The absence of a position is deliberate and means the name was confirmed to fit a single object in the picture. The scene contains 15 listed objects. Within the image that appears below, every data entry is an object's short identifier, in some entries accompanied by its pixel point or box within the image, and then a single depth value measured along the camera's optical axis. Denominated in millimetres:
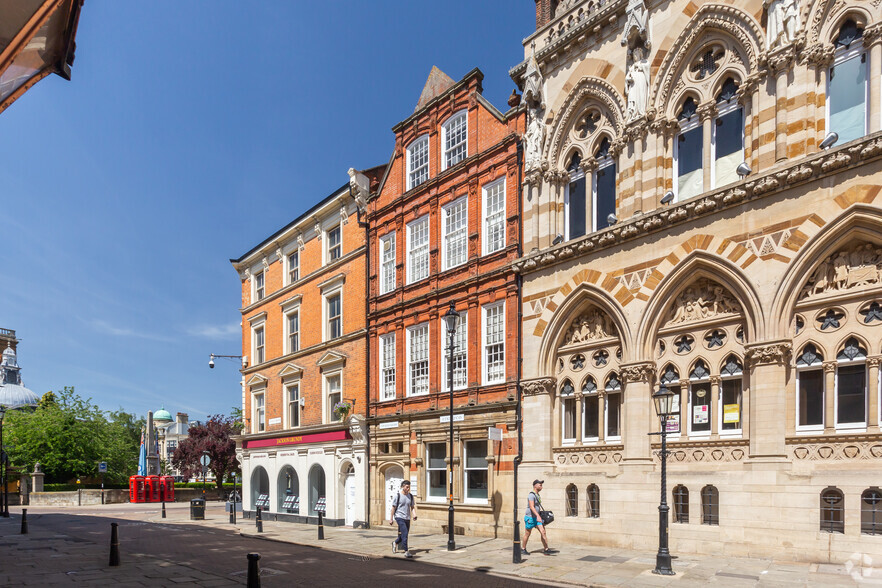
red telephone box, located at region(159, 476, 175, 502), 52331
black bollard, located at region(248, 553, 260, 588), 7489
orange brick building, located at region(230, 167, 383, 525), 26859
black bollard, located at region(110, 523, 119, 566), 15078
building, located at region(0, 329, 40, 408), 86500
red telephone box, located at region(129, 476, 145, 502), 52250
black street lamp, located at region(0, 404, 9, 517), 36403
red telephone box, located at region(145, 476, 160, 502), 52906
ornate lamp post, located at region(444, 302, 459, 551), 16812
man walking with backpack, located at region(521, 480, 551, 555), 15266
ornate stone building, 12828
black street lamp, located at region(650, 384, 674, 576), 12477
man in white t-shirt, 15820
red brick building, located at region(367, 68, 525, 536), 20516
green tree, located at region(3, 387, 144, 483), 60062
